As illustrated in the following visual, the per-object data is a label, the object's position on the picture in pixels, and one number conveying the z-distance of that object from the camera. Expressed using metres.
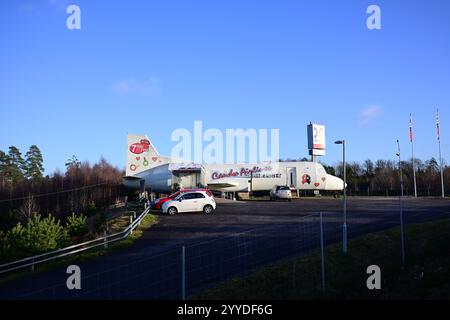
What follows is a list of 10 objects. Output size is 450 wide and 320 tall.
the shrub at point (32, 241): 20.11
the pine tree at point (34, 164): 95.25
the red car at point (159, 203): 32.30
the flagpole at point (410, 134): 52.62
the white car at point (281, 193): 42.81
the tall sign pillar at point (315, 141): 57.06
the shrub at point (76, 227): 25.72
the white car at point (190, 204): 30.19
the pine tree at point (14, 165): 88.03
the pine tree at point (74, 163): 104.47
